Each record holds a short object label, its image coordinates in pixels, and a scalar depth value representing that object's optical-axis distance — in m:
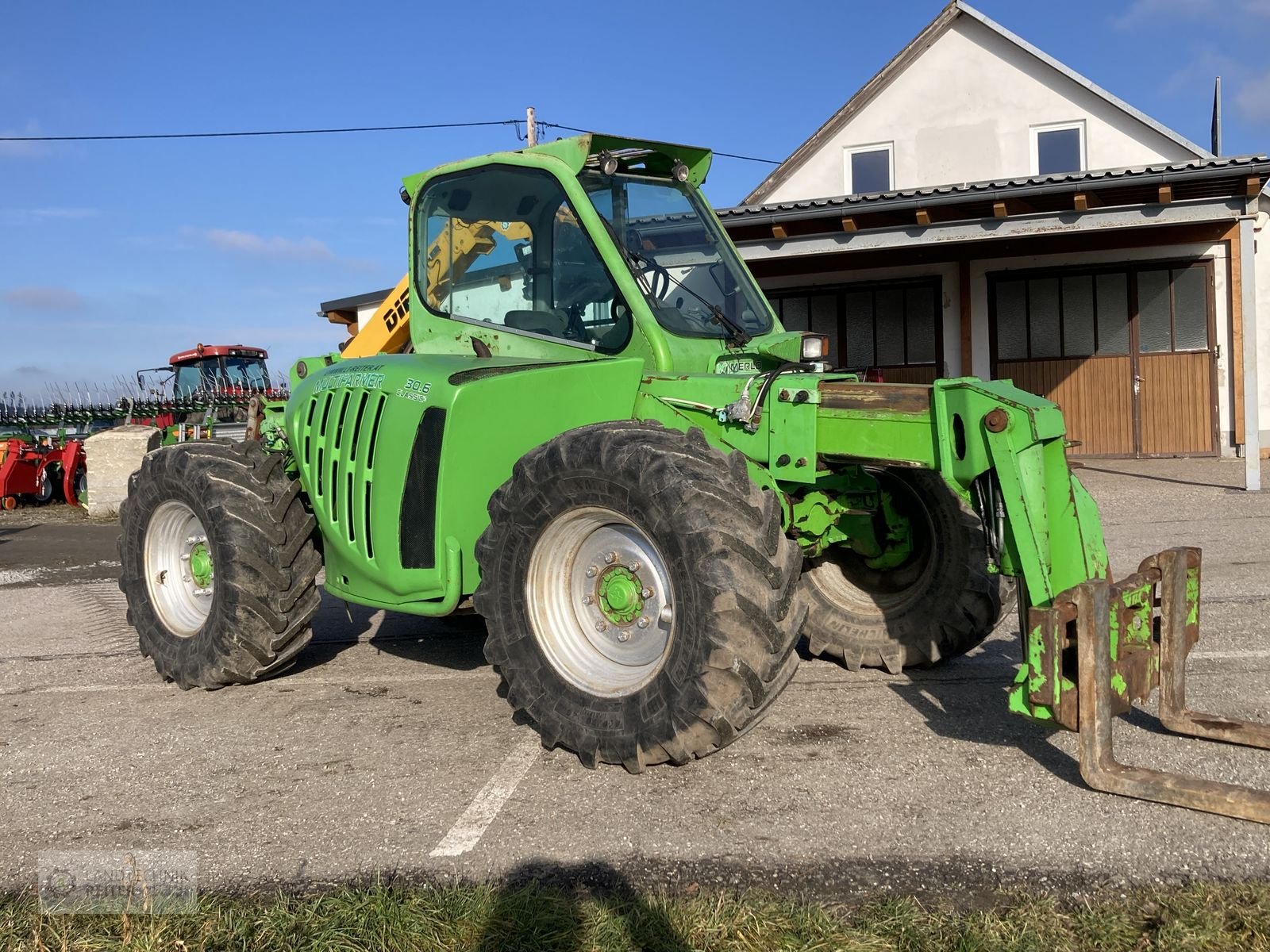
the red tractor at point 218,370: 24.98
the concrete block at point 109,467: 17.31
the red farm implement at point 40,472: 18.97
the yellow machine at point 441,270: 5.53
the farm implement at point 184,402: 21.58
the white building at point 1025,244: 13.28
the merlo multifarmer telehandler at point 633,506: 3.89
